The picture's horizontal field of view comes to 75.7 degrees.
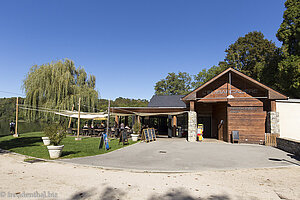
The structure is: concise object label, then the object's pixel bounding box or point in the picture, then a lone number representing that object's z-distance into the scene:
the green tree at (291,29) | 19.29
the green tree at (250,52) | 30.36
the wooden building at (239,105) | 14.59
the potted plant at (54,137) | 8.30
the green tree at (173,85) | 51.97
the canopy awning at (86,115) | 18.25
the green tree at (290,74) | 17.91
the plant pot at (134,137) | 15.38
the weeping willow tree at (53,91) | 21.64
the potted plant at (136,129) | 16.11
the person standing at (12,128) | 19.66
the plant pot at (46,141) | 12.34
